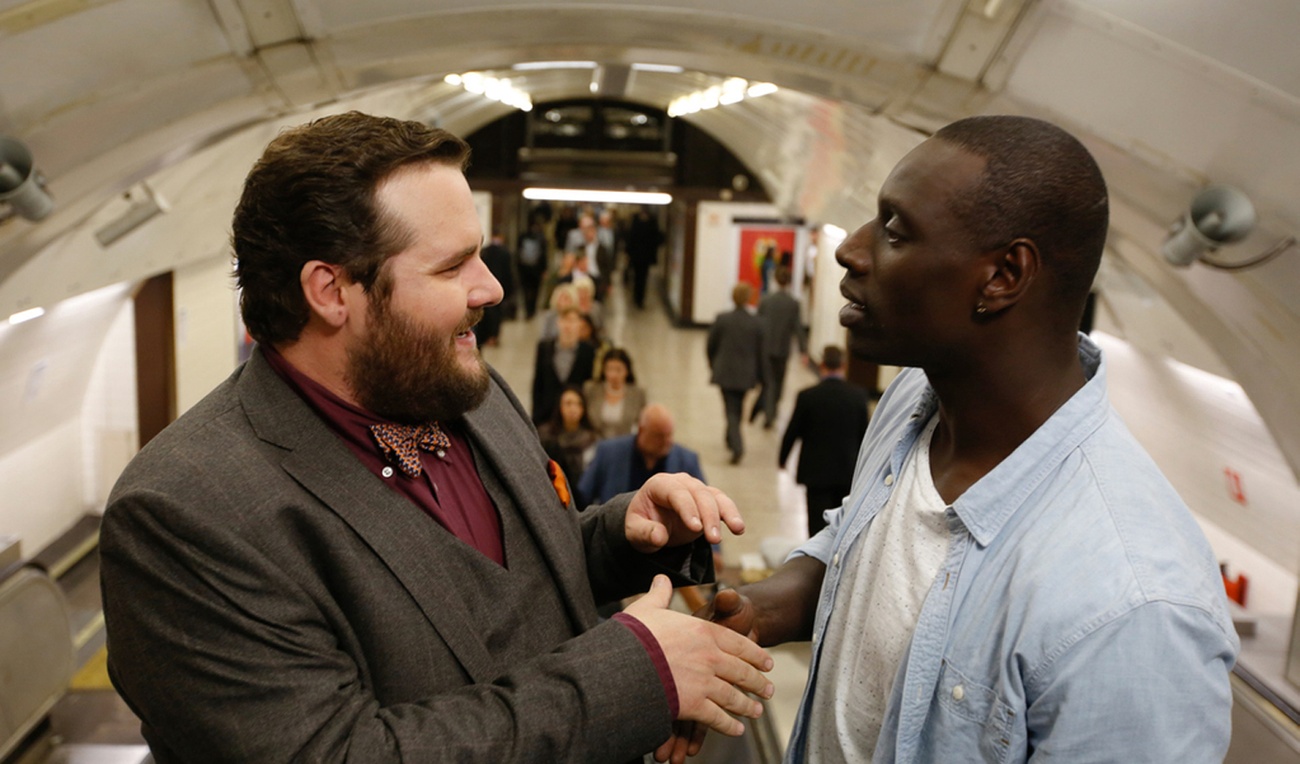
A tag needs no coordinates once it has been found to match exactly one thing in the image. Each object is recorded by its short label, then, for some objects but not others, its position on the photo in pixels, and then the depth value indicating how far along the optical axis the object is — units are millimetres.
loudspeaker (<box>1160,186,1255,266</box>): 3910
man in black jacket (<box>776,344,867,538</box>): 7680
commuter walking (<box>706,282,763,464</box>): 10984
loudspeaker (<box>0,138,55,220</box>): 3947
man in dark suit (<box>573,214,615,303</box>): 16969
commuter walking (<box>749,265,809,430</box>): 12446
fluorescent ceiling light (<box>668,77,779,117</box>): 9734
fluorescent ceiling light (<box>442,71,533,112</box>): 9906
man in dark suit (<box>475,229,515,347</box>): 13398
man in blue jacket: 5520
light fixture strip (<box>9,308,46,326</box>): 5723
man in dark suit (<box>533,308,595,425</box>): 7871
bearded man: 1536
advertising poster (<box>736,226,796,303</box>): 19219
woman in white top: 7332
